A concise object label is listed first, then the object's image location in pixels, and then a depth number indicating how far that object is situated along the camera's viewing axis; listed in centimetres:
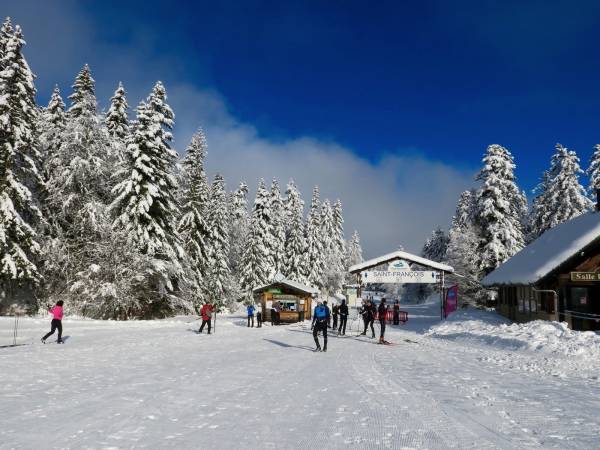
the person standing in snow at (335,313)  2692
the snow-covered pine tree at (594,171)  4303
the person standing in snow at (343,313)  2347
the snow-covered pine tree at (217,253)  4544
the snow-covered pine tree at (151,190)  3028
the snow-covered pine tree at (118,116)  3634
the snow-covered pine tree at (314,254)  5966
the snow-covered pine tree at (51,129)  3169
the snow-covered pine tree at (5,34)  2764
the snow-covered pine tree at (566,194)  4253
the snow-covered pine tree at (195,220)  4222
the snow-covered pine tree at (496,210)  3925
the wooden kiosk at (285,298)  3634
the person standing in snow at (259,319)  3048
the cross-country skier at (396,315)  3184
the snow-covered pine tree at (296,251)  5869
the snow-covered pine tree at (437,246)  7362
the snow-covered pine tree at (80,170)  3030
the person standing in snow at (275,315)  3572
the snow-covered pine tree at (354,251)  9456
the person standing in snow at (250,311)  3006
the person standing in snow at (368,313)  2173
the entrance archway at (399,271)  3550
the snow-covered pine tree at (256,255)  5366
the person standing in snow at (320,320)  1614
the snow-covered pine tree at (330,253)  6900
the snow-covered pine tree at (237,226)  6431
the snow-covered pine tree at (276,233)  5703
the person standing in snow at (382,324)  1928
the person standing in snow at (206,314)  2314
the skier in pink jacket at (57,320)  1680
